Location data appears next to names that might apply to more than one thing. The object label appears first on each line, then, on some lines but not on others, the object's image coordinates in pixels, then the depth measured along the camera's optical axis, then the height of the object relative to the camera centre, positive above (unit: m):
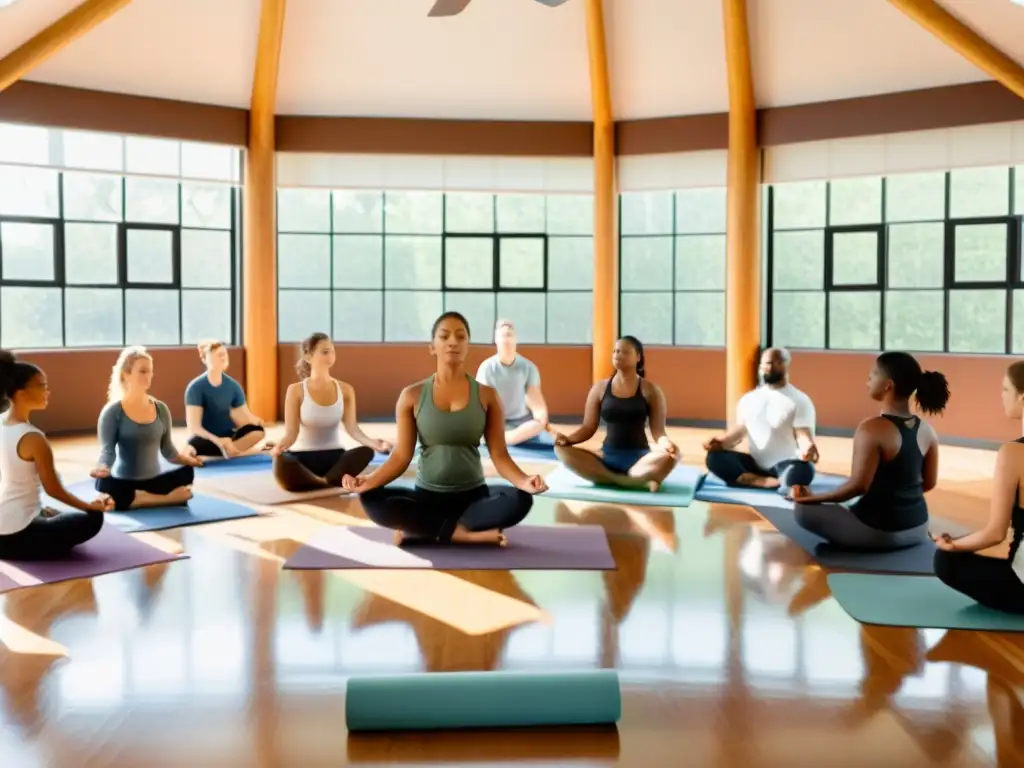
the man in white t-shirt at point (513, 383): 7.76 -0.31
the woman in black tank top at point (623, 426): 6.40 -0.50
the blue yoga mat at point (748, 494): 6.05 -0.88
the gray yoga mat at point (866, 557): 4.52 -0.93
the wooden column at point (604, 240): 9.70 +0.90
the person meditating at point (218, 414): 7.10 -0.49
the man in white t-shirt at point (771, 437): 6.23 -0.56
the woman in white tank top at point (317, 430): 6.31 -0.52
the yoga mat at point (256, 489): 6.12 -0.87
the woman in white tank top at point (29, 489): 4.32 -0.60
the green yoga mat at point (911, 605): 3.72 -0.95
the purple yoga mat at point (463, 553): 4.55 -0.93
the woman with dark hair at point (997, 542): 3.60 -0.70
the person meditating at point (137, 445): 5.59 -0.55
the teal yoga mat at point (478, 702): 2.78 -0.93
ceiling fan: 5.89 +1.82
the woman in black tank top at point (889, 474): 4.50 -0.56
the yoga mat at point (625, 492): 6.07 -0.87
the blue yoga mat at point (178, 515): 5.38 -0.90
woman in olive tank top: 4.83 -0.55
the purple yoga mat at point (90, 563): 4.29 -0.93
